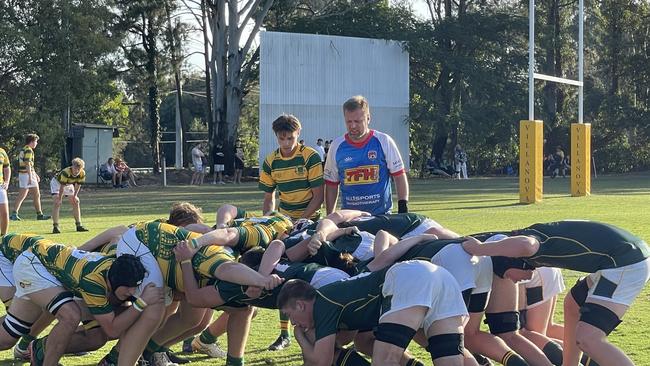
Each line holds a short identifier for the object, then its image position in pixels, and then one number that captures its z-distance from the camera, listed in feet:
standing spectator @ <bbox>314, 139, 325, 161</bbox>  112.98
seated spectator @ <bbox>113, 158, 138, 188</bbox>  121.80
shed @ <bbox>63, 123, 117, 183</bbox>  124.16
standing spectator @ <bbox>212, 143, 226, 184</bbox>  126.62
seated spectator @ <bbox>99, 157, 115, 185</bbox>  122.21
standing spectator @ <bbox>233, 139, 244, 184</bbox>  126.00
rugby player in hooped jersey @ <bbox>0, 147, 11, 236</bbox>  52.06
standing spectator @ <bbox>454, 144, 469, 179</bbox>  140.77
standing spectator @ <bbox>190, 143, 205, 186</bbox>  121.66
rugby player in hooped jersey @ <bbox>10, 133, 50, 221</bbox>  63.82
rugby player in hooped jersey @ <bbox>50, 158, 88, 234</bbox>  58.29
